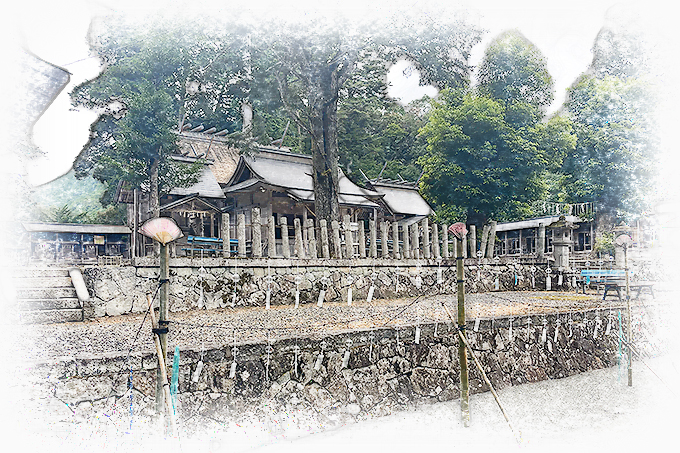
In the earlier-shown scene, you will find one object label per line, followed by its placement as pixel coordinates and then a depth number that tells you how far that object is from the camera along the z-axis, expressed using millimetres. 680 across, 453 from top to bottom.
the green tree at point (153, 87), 12250
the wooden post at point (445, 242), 12141
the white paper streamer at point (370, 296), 9930
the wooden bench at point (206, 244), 10484
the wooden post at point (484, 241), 13563
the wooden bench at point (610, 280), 10586
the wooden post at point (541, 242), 14708
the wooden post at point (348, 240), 10344
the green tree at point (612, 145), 19172
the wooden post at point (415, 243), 11430
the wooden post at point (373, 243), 10781
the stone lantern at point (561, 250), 14352
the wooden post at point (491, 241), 13492
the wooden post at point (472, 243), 12807
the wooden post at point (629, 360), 7270
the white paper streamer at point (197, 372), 4574
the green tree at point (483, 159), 17672
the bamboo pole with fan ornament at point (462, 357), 5152
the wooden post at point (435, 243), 11957
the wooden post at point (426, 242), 11781
